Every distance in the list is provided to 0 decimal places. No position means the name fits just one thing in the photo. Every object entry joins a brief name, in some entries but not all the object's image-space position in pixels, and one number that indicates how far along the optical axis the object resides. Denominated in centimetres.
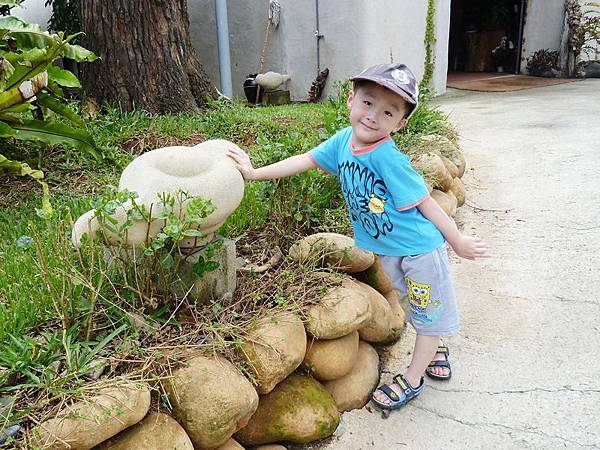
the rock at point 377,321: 238
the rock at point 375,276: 259
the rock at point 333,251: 236
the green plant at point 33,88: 286
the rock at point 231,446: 178
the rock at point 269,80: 725
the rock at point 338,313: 206
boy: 197
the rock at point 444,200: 345
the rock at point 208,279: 194
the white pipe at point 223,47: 650
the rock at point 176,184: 177
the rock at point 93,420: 139
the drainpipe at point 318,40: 749
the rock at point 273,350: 184
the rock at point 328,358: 208
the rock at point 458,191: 390
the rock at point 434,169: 334
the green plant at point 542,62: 1102
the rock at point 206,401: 163
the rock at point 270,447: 192
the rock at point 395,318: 255
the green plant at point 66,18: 716
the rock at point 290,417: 191
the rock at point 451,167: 392
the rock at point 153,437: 150
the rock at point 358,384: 218
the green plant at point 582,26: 1011
